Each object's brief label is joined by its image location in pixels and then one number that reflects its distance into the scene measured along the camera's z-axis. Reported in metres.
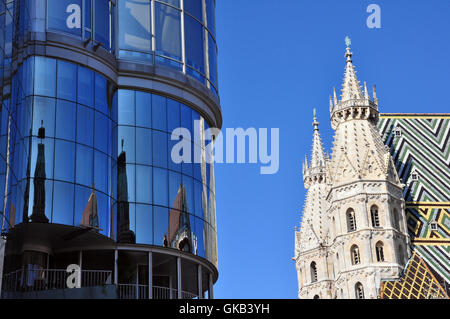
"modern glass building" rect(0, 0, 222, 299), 35.25
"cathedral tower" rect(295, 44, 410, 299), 67.75
